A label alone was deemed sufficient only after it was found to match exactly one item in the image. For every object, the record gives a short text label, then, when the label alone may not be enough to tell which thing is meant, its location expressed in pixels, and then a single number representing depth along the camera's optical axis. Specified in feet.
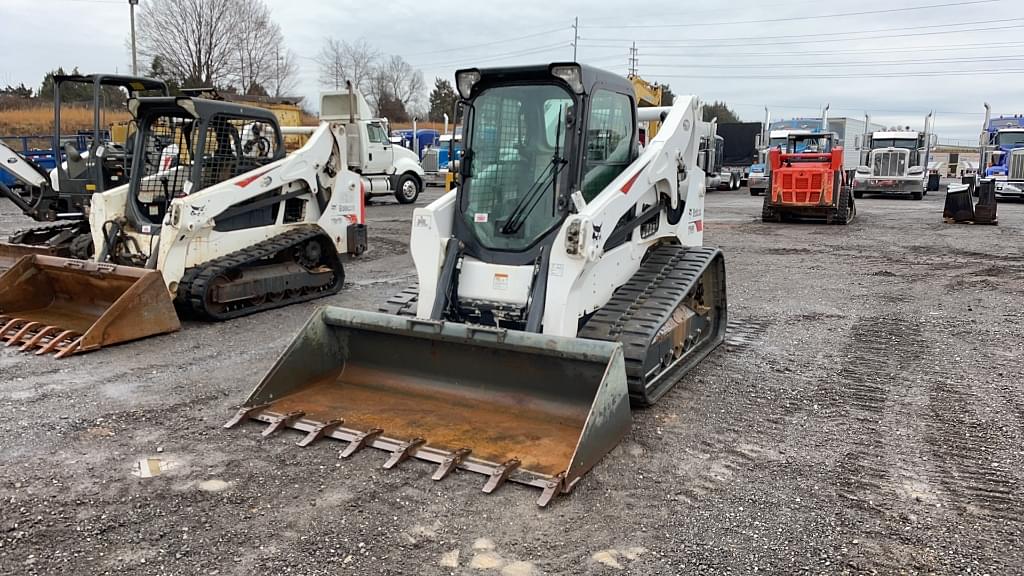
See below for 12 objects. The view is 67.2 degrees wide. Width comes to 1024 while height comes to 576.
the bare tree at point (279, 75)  177.17
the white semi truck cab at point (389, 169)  65.05
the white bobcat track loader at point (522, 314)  14.20
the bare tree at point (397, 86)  227.65
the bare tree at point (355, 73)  215.51
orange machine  55.52
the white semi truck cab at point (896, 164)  81.76
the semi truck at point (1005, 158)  75.41
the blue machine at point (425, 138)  110.63
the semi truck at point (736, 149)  99.04
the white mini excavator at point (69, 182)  28.48
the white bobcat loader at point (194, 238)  22.54
